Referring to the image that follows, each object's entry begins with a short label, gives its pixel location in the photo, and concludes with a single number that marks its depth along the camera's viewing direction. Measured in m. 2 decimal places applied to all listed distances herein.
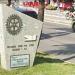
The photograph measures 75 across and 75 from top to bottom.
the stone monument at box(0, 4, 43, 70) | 11.76
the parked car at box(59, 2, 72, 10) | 52.44
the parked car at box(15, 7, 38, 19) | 25.61
